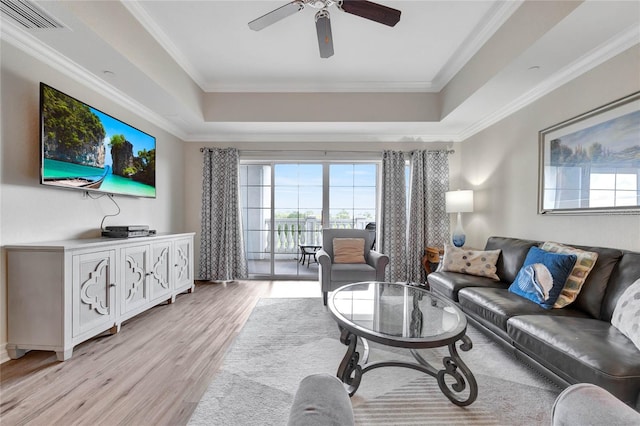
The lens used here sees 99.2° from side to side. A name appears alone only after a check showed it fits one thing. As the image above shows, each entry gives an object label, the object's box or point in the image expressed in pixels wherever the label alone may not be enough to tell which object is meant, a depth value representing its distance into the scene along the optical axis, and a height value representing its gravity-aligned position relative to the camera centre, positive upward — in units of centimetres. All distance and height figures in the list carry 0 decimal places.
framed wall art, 195 +42
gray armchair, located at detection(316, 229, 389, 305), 314 -71
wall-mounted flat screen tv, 210 +55
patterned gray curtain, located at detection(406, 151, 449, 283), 425 +7
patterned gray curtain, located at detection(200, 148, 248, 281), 432 -13
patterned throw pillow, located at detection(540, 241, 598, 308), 197 -47
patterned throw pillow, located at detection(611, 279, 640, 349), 145 -58
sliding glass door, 457 +8
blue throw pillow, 200 -50
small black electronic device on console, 262 -22
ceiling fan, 184 +138
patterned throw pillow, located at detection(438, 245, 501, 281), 285 -54
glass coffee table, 150 -71
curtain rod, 440 +96
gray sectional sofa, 128 -70
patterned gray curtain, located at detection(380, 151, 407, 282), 427 -3
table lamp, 368 +9
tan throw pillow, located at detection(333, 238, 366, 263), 360 -52
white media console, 194 -64
